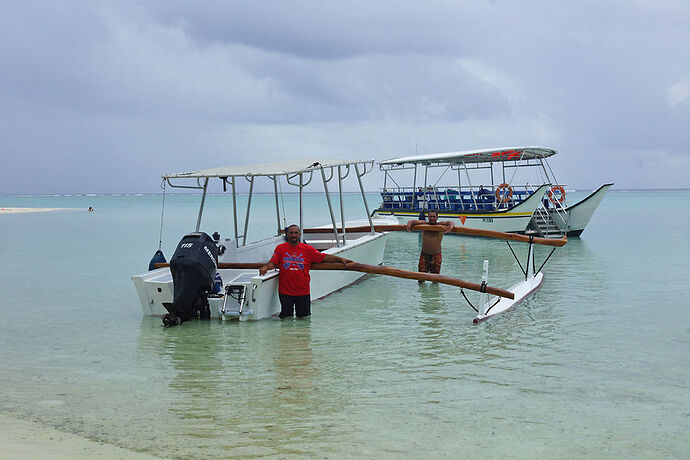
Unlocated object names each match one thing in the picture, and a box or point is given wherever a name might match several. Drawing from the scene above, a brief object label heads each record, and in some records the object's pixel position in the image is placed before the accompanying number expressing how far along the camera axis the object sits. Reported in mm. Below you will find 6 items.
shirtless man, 12047
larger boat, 24203
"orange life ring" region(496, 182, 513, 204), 25891
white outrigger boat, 8781
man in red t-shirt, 8883
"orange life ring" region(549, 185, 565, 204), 25756
